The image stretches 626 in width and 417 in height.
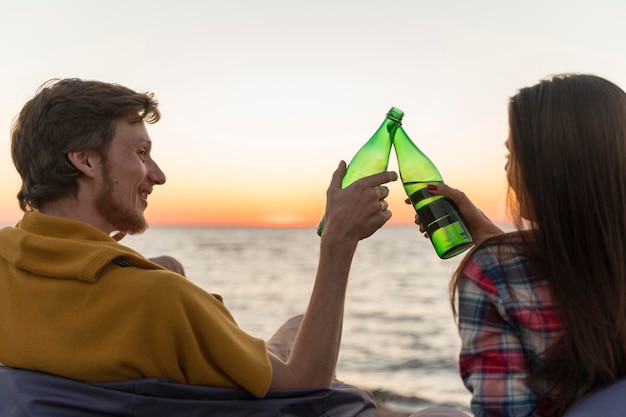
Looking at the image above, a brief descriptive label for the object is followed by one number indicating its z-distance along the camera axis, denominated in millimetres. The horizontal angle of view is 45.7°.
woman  1966
